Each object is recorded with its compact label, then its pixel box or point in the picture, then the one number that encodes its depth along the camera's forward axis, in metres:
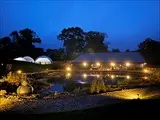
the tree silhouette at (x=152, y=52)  25.79
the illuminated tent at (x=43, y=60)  27.99
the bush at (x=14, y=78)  11.50
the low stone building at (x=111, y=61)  23.56
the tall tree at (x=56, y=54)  36.20
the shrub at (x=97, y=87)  8.83
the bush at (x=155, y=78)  11.66
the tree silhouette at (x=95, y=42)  37.71
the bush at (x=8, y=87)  10.17
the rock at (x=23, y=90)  9.01
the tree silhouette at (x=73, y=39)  40.77
